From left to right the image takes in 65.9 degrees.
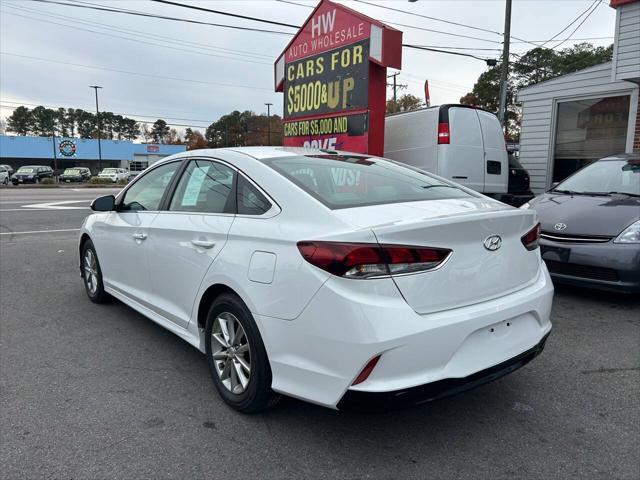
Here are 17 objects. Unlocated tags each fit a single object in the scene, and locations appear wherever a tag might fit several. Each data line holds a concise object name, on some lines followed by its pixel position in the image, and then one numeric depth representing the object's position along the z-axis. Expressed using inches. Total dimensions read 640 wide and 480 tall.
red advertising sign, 301.9
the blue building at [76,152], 2472.3
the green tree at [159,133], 4468.5
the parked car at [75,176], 1839.3
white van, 328.2
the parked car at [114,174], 1820.9
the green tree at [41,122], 3826.3
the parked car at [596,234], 183.0
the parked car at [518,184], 417.8
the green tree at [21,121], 3782.0
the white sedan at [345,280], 85.7
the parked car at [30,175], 1626.5
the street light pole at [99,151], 2455.7
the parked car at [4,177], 1529.3
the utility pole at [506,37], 676.1
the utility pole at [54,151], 2367.1
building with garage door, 360.8
